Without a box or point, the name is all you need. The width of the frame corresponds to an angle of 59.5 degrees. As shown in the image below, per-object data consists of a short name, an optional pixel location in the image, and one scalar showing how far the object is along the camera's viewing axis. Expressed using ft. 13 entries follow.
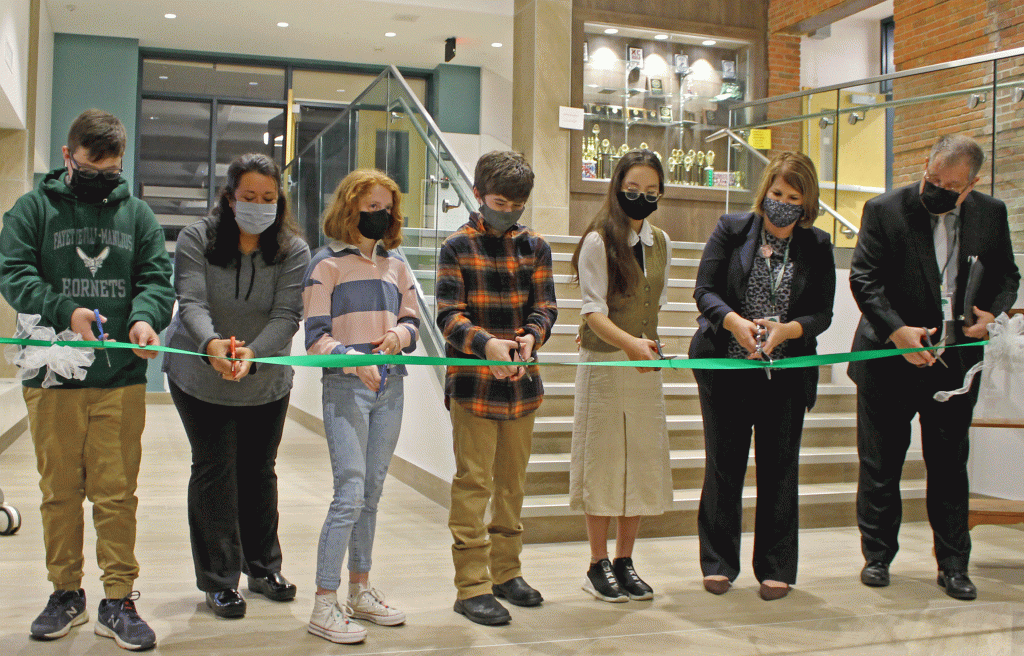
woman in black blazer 9.98
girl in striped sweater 8.53
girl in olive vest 9.82
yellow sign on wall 23.26
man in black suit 10.53
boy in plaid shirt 9.05
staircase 13.11
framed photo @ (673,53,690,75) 26.66
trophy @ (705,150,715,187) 25.71
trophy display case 25.67
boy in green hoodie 8.08
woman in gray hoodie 8.86
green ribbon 7.94
